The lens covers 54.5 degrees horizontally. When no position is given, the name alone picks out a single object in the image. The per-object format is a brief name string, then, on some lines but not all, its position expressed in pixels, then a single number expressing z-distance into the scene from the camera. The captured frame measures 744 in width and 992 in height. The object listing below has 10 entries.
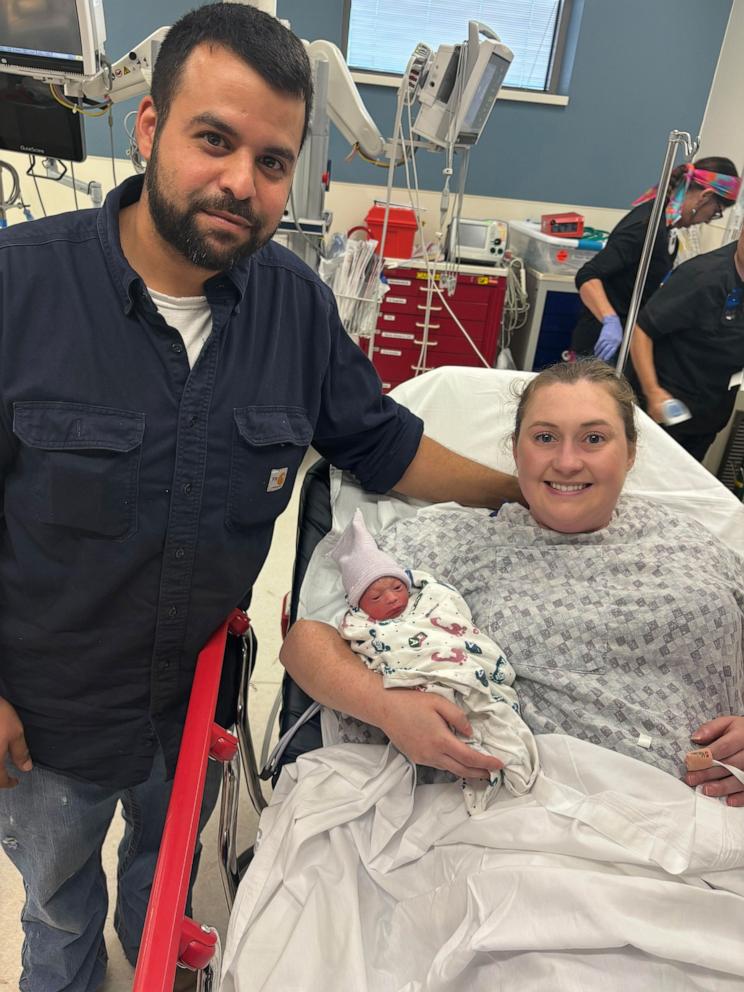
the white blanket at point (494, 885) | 0.82
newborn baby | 1.04
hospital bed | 0.85
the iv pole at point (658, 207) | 1.84
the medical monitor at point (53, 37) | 1.89
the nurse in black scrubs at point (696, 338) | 2.35
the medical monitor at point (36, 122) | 2.22
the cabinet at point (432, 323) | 3.97
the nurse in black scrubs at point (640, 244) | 2.59
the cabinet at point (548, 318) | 4.15
